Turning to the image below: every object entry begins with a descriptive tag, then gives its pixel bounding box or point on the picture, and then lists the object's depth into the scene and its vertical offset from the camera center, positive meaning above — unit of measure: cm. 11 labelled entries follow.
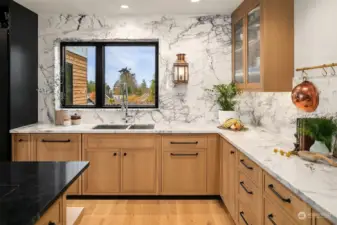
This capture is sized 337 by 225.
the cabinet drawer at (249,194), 212 -65
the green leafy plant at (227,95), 396 +17
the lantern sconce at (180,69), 406 +52
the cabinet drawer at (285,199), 145 -47
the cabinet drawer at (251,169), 212 -46
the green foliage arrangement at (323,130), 204 -14
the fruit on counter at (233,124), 351 -18
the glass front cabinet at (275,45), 281 +59
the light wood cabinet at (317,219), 123 -46
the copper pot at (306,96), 243 +10
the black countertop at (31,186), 109 -36
